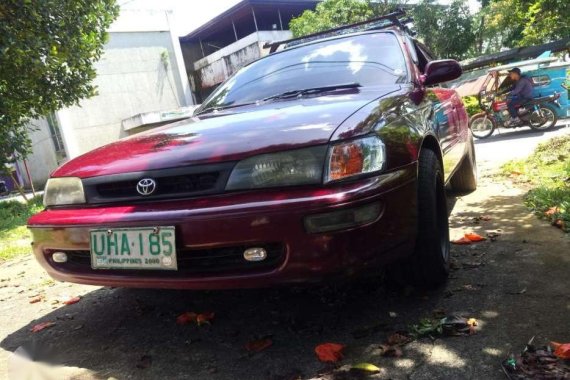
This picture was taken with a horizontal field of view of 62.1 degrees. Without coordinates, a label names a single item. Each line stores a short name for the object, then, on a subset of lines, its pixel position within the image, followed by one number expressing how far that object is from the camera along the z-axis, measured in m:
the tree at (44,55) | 6.34
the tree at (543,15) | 5.41
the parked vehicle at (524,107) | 10.52
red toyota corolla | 1.82
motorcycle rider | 10.59
